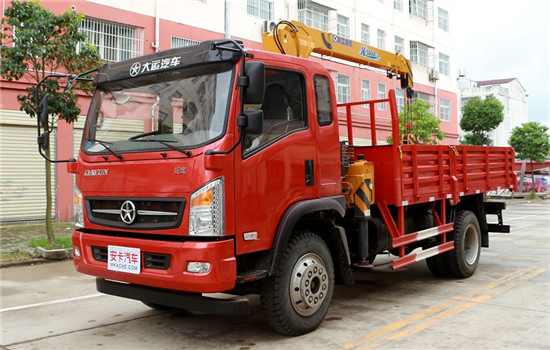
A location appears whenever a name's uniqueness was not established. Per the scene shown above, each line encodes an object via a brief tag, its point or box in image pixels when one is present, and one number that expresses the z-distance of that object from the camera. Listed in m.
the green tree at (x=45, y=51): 9.42
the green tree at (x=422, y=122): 19.84
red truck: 4.04
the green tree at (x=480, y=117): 31.20
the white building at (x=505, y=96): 51.03
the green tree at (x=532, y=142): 30.16
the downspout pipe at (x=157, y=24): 15.87
